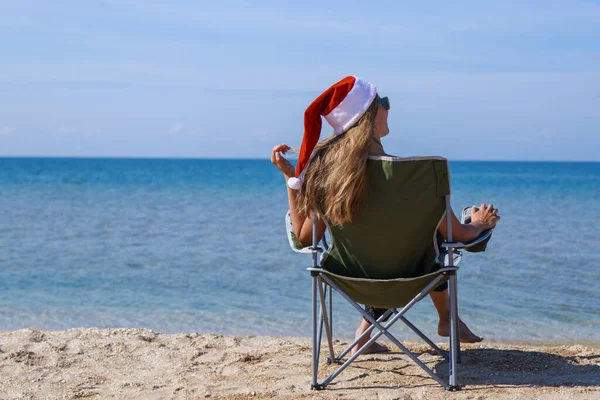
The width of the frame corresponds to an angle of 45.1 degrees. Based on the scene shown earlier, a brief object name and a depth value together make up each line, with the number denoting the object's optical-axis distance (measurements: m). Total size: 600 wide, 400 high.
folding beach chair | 3.00
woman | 2.99
